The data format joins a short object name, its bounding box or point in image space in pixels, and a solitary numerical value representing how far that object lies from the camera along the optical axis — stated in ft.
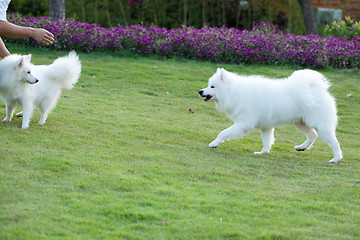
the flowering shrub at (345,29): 49.44
